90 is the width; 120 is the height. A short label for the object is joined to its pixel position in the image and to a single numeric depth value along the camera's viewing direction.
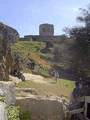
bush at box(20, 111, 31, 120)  5.72
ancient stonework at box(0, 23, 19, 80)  10.25
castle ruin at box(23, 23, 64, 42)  35.63
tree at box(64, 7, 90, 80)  11.22
